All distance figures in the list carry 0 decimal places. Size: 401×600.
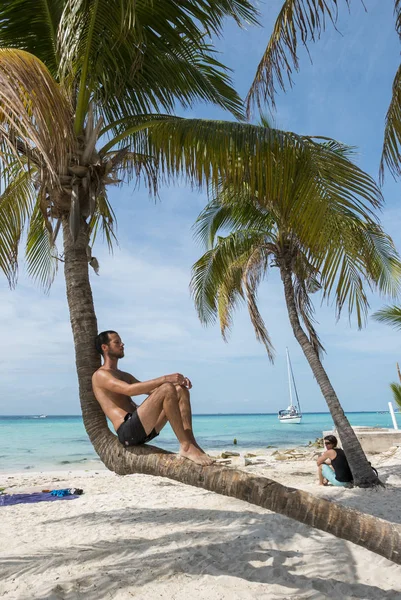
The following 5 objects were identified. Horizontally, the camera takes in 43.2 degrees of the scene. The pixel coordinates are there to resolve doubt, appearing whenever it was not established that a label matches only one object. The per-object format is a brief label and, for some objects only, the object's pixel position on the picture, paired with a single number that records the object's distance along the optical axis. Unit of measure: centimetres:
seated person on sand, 966
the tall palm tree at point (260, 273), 1014
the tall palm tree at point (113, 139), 301
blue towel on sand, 1069
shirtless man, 329
